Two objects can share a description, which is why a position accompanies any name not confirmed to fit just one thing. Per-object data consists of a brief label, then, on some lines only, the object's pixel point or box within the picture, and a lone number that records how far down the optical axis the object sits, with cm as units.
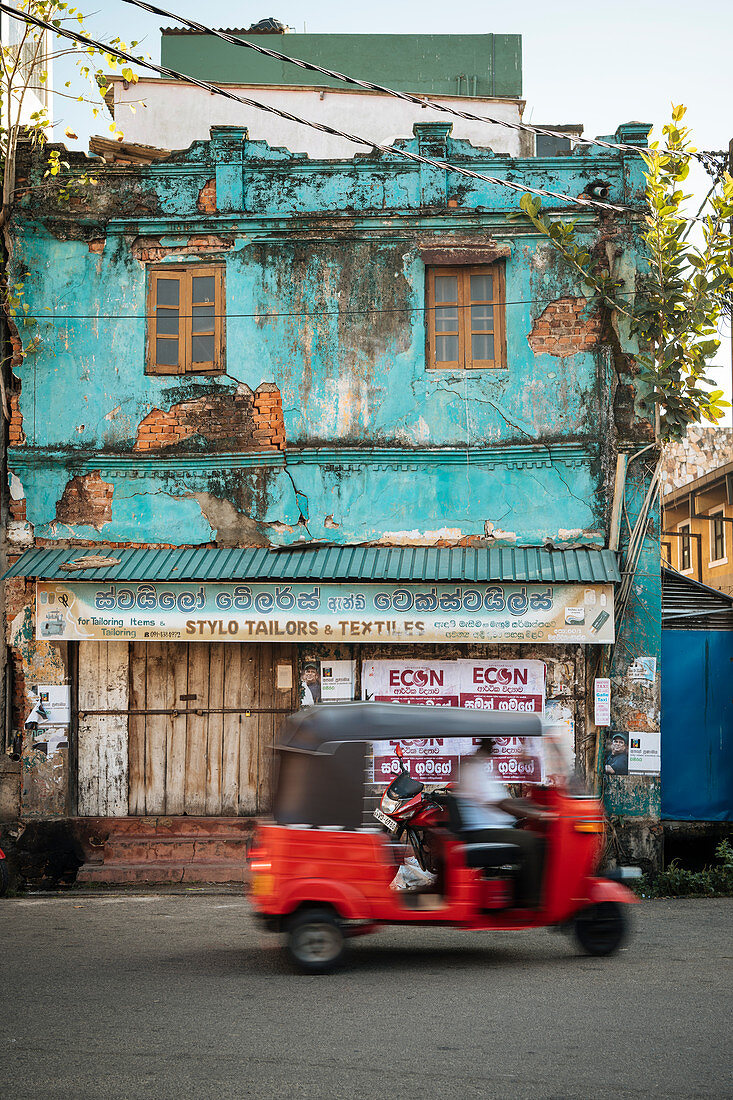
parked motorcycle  781
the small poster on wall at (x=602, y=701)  1217
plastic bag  768
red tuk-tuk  760
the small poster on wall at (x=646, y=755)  1226
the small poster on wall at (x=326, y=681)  1255
